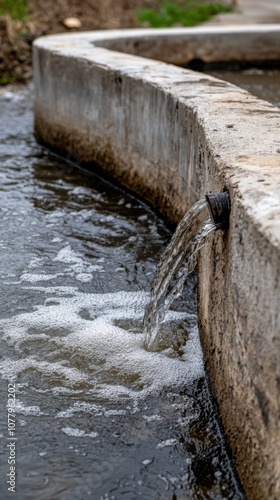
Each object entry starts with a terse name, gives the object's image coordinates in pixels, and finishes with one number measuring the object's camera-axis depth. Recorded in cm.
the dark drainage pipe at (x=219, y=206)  324
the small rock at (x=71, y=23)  1345
